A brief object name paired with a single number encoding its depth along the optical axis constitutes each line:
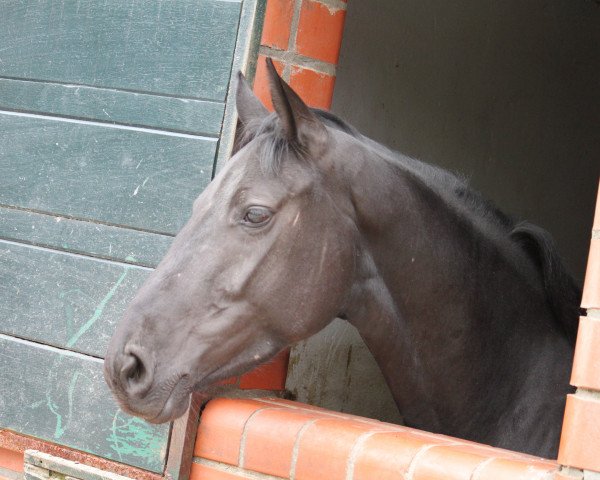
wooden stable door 2.74
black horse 2.26
